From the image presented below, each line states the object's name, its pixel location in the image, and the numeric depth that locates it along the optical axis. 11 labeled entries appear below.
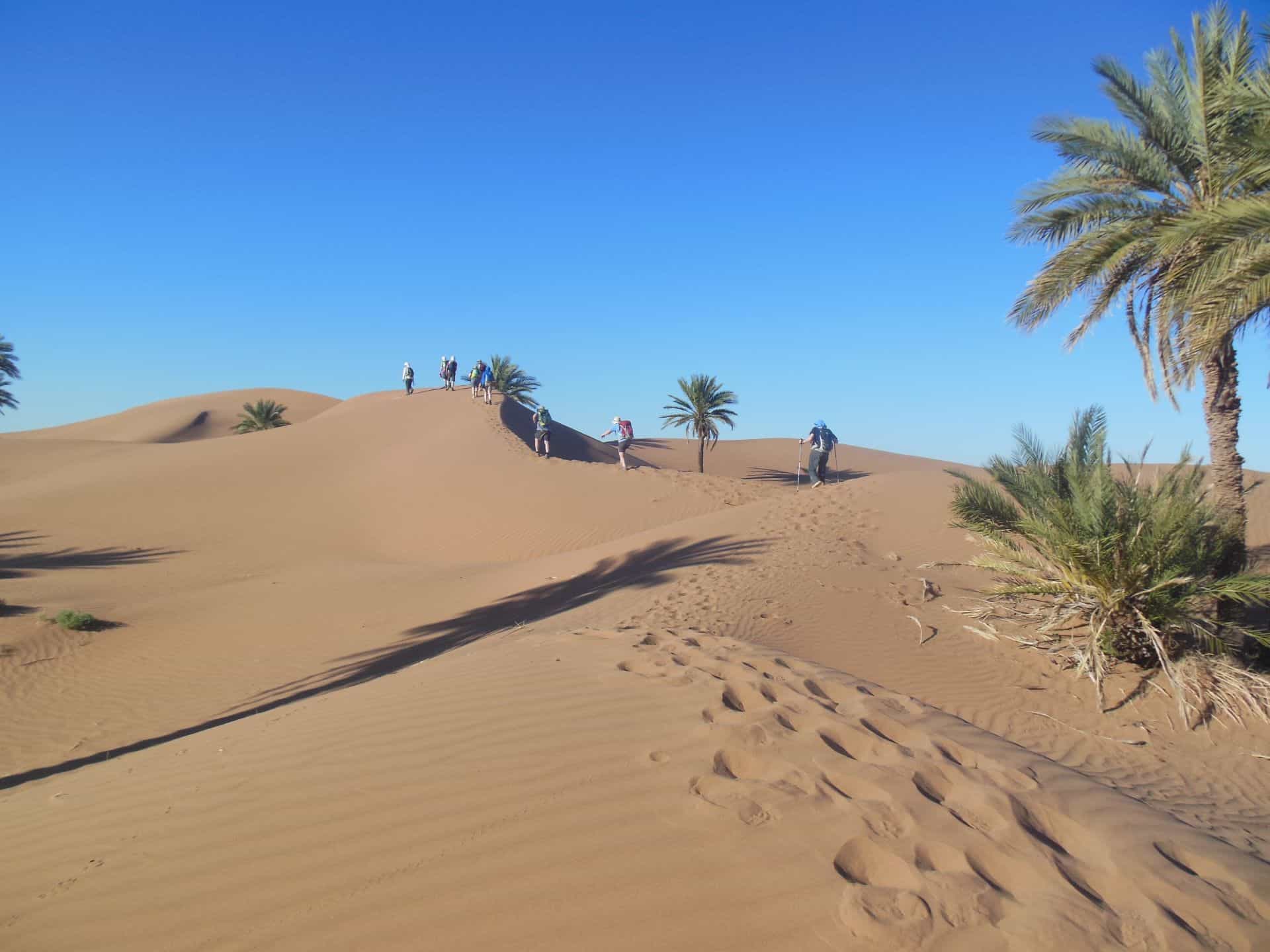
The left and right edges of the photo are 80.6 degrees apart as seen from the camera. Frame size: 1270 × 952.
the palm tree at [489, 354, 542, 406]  38.94
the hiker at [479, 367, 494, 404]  32.09
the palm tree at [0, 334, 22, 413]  25.83
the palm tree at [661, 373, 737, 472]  30.67
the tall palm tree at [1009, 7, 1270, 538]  7.41
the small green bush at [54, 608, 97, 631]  11.63
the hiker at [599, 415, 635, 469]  22.03
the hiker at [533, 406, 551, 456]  25.11
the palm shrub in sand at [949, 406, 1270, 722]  6.91
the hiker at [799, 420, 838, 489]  16.39
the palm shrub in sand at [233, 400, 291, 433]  40.35
